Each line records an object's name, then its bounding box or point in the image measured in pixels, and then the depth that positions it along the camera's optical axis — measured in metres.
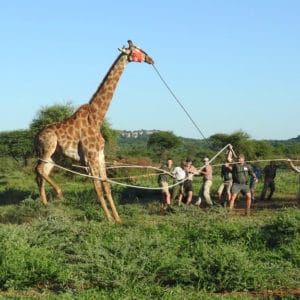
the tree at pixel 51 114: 39.25
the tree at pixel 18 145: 43.84
